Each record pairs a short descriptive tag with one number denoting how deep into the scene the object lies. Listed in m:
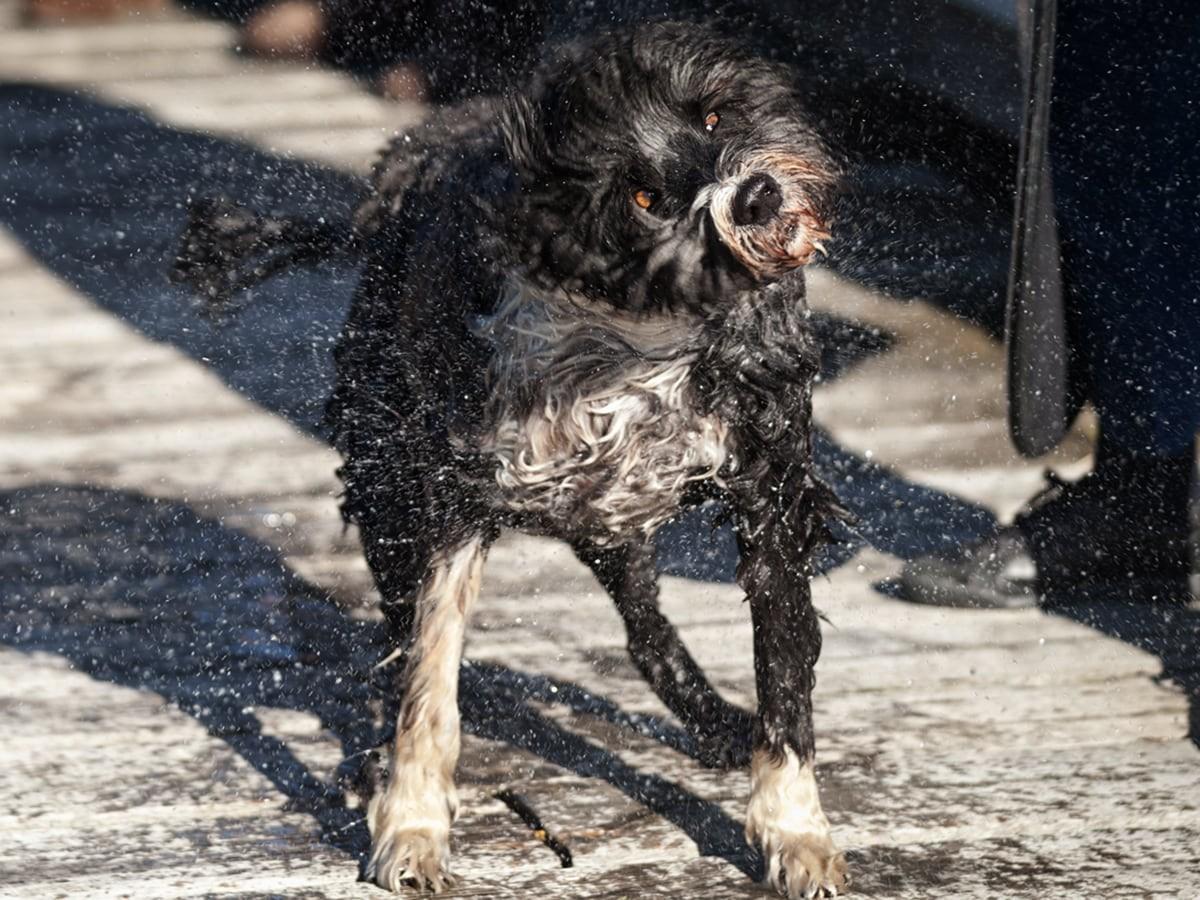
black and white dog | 5.94
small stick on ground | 7.01
